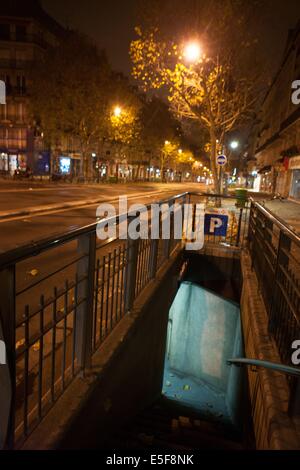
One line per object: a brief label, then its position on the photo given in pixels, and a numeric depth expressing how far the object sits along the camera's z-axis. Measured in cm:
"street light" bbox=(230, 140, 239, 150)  3385
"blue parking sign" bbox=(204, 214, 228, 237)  991
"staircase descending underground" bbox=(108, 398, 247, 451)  480
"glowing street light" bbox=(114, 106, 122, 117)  3944
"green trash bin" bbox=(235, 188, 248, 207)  983
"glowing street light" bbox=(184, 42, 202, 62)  1722
